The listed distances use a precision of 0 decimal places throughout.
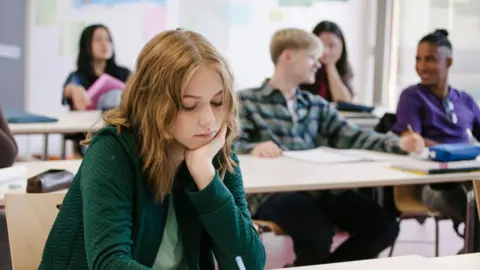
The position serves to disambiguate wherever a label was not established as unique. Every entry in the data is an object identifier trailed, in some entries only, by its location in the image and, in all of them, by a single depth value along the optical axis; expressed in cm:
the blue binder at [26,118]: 418
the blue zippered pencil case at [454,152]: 312
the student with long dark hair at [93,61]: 518
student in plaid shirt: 310
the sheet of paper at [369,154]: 326
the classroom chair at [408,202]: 360
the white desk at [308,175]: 259
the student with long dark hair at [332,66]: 538
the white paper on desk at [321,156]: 312
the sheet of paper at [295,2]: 660
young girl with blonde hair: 137
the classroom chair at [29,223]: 155
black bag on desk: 219
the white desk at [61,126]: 405
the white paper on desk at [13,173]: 246
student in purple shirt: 391
